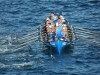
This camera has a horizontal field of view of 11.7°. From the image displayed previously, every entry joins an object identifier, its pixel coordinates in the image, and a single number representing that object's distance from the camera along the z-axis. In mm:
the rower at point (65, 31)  81881
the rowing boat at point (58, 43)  80312
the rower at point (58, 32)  80625
